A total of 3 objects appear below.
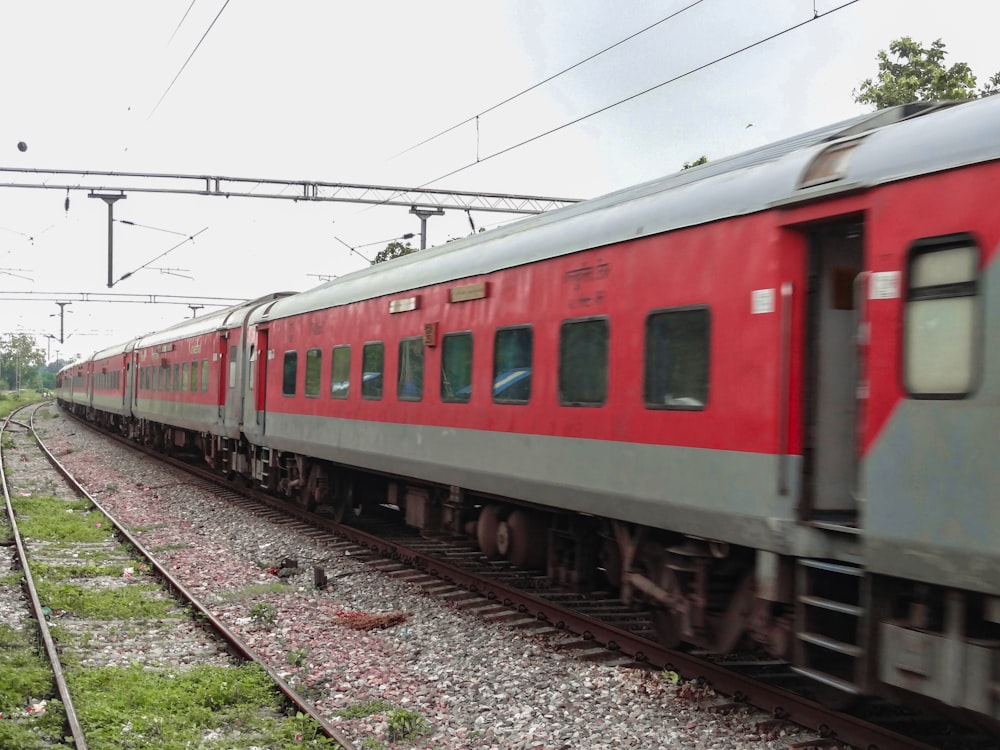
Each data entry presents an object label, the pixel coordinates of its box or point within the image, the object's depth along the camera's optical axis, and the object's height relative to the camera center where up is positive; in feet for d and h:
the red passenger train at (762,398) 15.17 +0.18
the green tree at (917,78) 77.46 +27.62
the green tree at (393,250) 137.23 +21.30
